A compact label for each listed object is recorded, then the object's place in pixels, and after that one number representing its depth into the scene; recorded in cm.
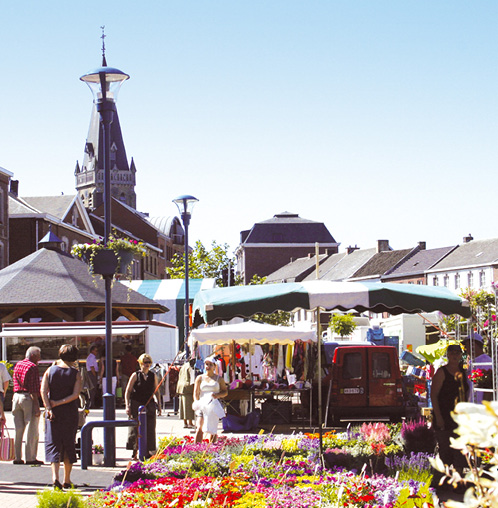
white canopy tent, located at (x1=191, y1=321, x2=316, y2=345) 2073
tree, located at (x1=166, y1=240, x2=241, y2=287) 6172
